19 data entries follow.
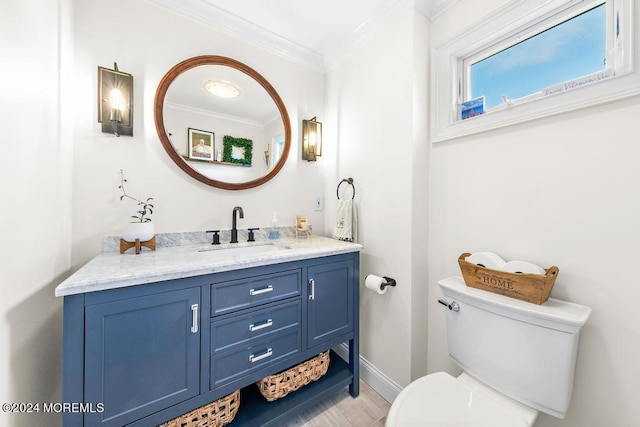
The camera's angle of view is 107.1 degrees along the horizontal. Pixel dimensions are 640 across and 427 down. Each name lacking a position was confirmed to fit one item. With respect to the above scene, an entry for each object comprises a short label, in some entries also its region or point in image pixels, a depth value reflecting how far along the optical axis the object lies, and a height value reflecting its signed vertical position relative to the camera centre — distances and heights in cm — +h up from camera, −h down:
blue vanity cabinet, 83 -56
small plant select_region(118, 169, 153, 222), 135 +3
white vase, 125 -12
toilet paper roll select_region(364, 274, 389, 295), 149 -45
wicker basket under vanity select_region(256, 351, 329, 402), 130 -96
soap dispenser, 179 -13
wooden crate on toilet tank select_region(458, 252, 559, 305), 95 -29
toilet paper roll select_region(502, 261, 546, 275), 104 -24
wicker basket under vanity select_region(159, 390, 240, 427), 106 -95
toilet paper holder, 150 -44
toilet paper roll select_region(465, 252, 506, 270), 116 -23
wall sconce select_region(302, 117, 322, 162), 201 +62
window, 93 +74
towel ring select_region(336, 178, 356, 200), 182 +24
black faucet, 161 -11
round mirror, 150 +62
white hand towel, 176 -7
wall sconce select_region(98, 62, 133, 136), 129 +60
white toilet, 86 -63
